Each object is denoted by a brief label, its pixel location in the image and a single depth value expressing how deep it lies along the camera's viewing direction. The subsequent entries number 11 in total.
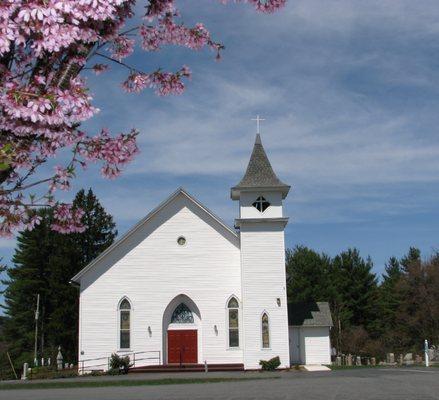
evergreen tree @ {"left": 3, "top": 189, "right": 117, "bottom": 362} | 51.97
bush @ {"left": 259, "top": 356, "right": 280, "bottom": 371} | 30.50
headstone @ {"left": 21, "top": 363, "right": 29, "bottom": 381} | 33.00
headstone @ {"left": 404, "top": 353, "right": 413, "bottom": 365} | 43.76
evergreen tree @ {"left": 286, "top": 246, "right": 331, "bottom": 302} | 61.56
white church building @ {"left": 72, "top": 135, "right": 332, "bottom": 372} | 31.78
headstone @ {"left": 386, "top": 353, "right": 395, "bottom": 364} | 44.71
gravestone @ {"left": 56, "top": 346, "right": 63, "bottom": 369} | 37.45
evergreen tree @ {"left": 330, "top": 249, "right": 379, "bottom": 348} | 64.12
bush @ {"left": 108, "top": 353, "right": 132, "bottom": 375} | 30.36
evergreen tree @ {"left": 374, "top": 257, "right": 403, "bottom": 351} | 60.00
